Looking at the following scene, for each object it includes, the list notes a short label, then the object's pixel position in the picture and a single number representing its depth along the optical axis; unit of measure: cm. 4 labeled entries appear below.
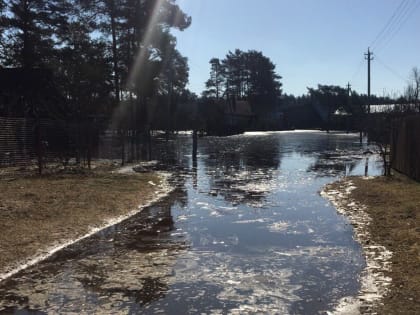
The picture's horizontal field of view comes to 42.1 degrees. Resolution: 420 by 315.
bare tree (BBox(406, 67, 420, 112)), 5640
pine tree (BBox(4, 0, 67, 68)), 4181
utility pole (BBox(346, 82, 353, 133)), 11795
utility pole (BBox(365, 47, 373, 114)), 7845
